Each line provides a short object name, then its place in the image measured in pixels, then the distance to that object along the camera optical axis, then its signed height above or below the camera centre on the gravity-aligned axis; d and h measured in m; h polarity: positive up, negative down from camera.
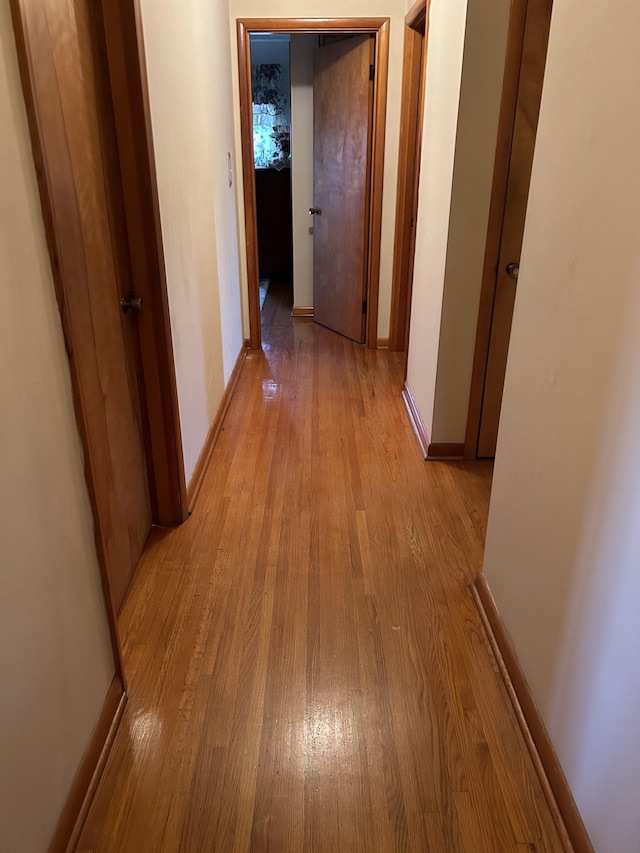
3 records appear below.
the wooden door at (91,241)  1.27 -0.17
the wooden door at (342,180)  3.99 -0.06
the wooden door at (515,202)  2.14 -0.11
